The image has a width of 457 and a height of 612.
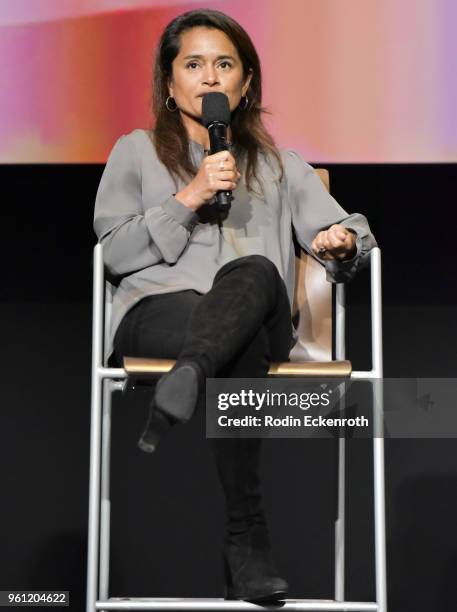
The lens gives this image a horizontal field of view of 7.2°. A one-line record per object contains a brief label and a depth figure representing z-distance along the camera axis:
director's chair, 6.96
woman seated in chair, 6.87
